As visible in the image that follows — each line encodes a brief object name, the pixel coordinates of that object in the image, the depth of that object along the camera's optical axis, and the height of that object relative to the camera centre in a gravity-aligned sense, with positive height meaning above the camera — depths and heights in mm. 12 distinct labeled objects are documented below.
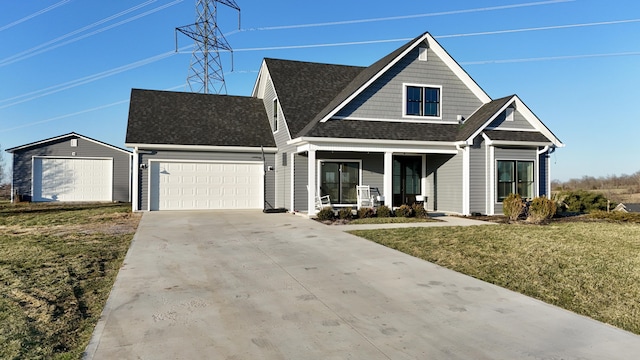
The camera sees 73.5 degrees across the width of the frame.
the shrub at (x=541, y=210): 13484 -830
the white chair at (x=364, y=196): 16200 -505
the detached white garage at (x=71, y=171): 23438 +709
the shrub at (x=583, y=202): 18859 -802
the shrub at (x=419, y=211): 14755 -950
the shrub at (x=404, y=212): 14752 -979
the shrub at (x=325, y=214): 14148 -1021
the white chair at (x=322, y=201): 16050 -690
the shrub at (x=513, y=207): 14117 -768
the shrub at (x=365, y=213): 14445 -996
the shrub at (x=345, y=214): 14238 -1021
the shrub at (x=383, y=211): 14617 -944
